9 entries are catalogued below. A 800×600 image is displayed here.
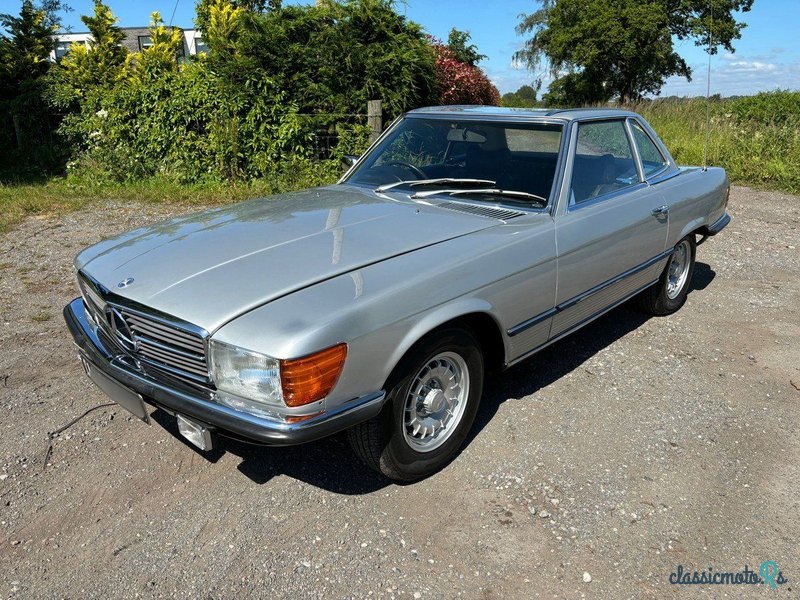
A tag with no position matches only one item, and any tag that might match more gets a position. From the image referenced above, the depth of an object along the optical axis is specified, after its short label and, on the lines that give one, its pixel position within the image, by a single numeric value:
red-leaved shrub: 12.66
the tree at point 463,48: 18.44
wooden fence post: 9.35
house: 32.52
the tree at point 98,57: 12.05
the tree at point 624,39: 34.53
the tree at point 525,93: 44.45
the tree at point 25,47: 11.91
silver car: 2.36
